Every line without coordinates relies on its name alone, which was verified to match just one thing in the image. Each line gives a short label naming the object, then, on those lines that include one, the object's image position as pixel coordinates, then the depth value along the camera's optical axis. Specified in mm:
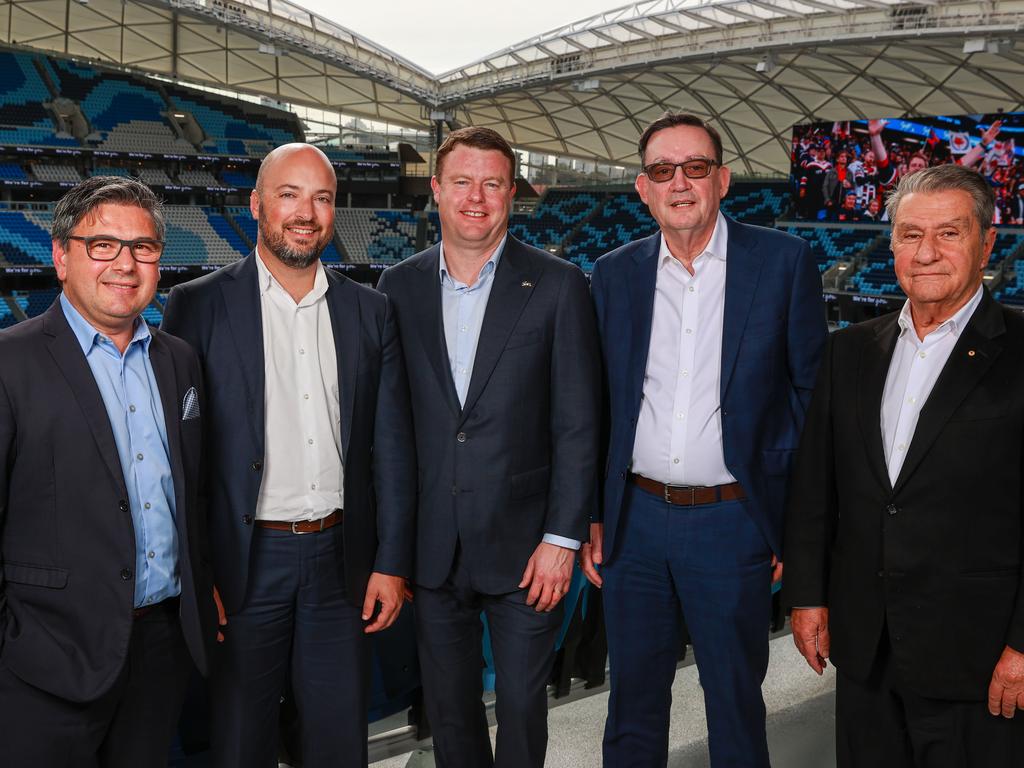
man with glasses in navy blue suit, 2598
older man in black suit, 2121
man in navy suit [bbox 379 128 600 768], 2486
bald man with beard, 2379
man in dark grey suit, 1906
